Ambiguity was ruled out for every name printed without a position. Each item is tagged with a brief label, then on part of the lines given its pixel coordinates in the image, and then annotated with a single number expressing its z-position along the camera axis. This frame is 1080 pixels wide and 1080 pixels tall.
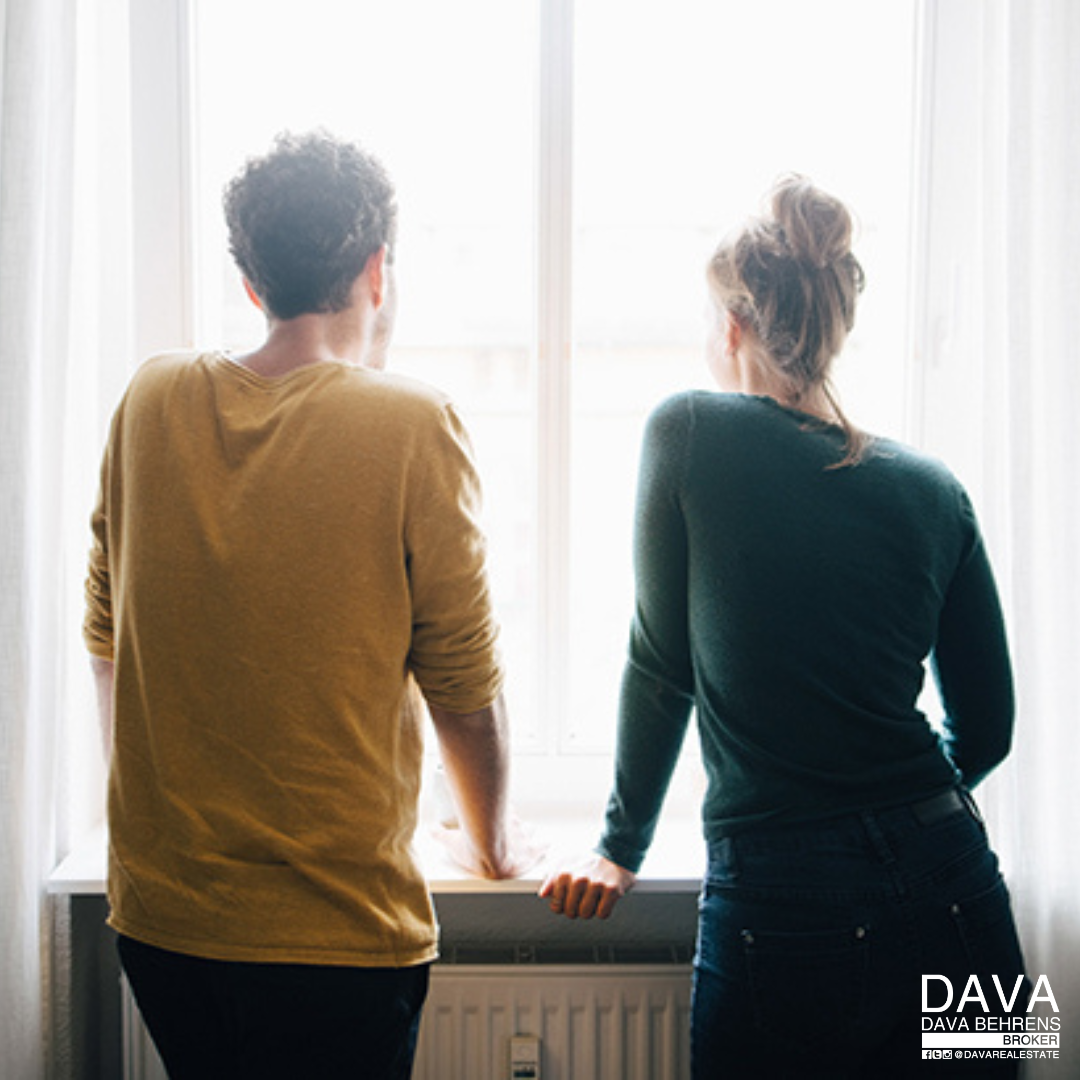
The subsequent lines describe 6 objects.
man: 0.96
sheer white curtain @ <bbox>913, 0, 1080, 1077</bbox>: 1.43
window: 1.76
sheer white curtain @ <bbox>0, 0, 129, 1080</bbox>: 1.37
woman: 1.04
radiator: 1.53
